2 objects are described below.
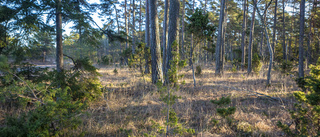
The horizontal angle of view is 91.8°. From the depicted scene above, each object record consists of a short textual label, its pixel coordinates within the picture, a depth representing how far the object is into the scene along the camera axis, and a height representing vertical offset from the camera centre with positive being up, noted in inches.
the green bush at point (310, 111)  88.3 -28.7
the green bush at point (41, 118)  80.4 -30.2
